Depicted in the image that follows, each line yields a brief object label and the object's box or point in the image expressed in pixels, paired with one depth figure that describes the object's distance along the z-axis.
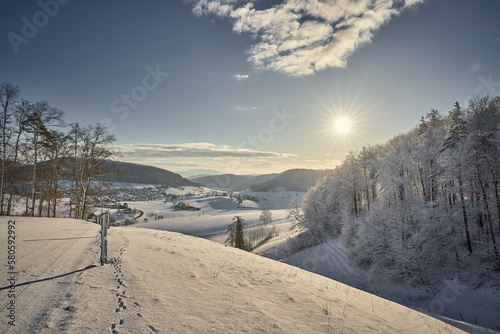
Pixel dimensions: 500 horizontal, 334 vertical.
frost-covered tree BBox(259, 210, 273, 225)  97.44
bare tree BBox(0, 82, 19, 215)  18.47
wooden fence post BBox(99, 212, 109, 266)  8.28
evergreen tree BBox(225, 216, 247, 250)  44.22
